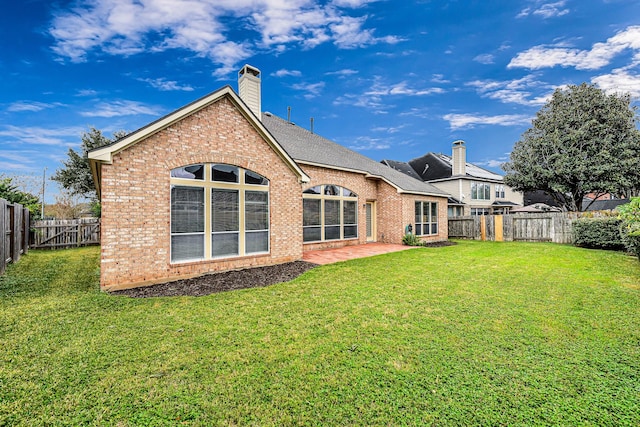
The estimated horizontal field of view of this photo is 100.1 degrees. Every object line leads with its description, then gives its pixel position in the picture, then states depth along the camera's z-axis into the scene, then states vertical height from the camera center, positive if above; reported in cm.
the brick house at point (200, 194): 625 +58
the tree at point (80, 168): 2084 +382
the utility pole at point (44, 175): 2794 +436
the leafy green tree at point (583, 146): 1881 +481
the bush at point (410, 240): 1454 -149
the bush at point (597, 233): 1207 -105
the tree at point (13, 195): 1473 +125
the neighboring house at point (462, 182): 2702 +326
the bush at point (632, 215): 705 -12
